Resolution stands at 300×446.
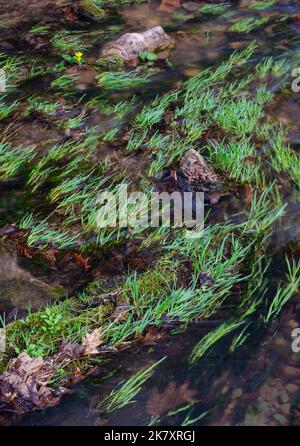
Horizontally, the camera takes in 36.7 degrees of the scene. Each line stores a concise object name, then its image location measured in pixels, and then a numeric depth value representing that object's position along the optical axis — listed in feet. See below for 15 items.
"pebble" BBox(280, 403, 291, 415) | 8.44
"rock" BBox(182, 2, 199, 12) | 22.15
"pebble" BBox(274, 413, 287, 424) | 8.32
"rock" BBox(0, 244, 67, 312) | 10.42
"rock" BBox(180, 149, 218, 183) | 13.24
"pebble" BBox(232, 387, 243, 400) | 8.80
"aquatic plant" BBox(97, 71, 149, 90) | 17.22
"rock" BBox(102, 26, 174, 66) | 18.52
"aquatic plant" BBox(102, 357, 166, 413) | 8.66
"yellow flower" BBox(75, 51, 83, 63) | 17.76
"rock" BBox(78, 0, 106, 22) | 21.13
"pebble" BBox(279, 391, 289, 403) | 8.62
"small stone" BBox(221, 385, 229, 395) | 8.89
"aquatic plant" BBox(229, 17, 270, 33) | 20.48
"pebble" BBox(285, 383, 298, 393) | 8.76
